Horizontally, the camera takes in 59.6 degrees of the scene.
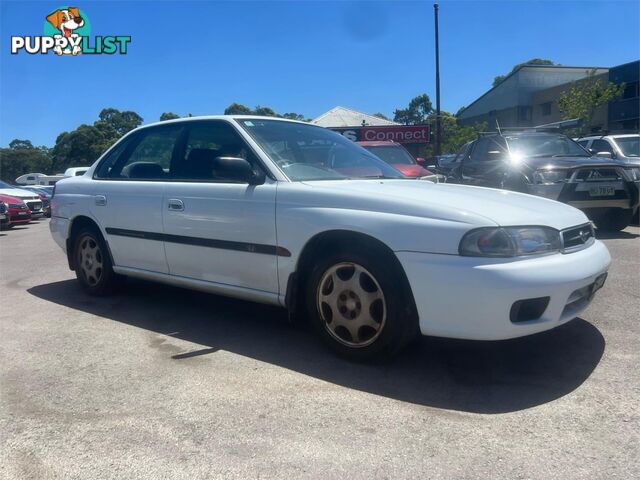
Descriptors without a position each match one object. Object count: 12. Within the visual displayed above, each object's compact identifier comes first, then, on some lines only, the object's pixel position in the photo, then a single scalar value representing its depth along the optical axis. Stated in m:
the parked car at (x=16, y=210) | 14.02
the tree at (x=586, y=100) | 26.56
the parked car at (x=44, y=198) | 17.84
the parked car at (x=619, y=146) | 10.27
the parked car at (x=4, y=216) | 12.87
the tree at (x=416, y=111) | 83.51
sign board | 22.34
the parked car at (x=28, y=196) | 15.39
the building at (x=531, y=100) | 35.69
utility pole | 20.62
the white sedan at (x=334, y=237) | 2.94
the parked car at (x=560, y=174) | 7.42
